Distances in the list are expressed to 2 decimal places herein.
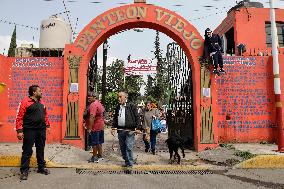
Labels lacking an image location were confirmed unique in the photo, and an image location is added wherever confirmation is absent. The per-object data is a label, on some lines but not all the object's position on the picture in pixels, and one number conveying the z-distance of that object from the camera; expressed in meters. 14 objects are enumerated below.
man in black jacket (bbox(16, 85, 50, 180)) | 5.65
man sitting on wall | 9.23
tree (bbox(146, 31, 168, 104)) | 40.63
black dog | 7.51
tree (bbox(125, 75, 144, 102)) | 41.44
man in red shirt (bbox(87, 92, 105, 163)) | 7.51
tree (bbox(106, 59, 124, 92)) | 47.62
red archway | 9.39
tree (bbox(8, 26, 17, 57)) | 30.73
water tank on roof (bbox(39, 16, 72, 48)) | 14.40
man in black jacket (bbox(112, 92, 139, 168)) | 6.61
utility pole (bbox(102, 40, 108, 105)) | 17.92
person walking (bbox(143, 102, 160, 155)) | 9.23
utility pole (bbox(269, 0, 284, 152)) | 8.26
